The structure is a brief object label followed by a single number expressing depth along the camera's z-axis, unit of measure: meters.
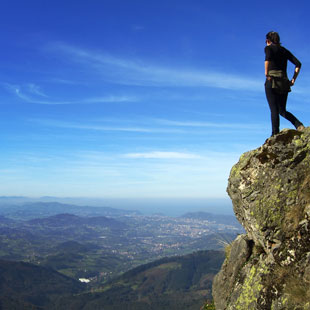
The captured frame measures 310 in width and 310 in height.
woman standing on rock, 11.38
